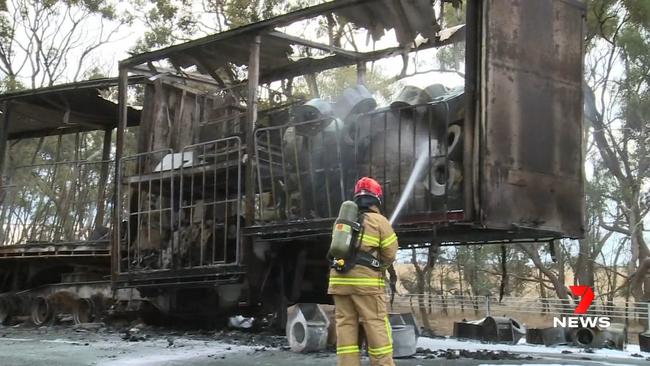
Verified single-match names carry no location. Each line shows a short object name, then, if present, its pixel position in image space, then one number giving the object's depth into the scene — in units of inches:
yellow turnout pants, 188.1
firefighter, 190.1
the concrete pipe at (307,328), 273.9
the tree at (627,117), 840.9
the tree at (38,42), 1051.3
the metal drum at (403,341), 263.7
